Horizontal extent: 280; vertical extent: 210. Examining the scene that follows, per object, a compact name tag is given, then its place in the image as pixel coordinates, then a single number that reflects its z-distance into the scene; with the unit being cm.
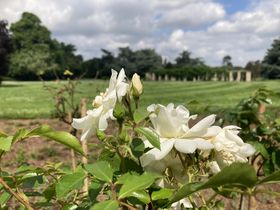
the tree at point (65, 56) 2404
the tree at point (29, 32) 2868
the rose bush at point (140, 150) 39
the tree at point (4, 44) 1870
